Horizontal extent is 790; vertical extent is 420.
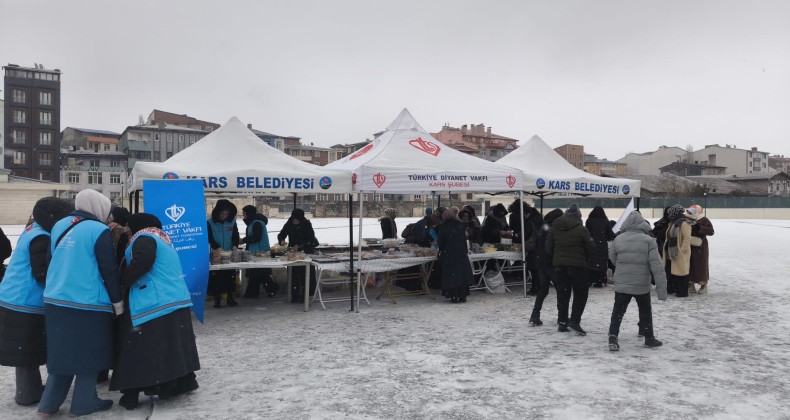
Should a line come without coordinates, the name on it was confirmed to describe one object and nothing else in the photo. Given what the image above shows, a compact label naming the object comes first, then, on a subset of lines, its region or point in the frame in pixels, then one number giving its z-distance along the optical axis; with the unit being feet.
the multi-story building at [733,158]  322.34
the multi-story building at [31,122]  227.81
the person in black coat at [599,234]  31.40
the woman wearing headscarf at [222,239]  28.17
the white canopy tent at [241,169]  24.47
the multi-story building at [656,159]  315.37
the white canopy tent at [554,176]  32.19
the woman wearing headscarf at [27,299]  12.98
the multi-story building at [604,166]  331.12
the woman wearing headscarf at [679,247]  30.27
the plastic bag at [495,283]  32.86
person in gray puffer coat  18.93
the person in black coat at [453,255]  28.81
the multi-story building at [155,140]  243.19
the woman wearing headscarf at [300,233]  30.83
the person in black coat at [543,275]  23.13
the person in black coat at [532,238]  31.58
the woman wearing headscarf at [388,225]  38.52
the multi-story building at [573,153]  315.08
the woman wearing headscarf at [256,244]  29.89
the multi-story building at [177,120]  274.77
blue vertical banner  20.53
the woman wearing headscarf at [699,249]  31.14
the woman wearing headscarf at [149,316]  12.74
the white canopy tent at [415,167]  27.17
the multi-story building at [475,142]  267.18
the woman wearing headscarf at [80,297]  12.34
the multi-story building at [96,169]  232.53
